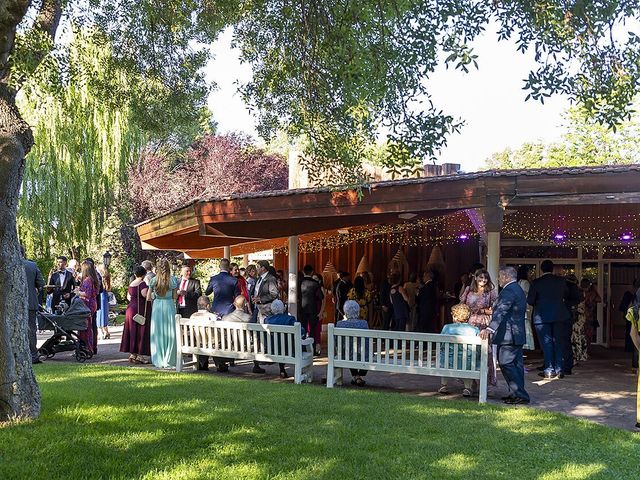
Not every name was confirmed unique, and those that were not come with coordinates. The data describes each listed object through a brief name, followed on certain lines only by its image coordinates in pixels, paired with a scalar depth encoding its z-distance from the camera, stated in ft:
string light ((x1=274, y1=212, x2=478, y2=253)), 48.32
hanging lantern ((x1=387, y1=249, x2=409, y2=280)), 53.93
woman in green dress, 34.78
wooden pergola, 28.12
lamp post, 65.26
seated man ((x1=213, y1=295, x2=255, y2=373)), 32.91
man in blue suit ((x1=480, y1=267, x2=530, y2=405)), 25.53
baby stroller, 36.58
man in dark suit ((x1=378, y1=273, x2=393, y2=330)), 47.78
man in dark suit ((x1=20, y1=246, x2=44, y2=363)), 33.55
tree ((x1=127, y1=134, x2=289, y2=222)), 100.07
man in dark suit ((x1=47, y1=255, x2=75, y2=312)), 44.42
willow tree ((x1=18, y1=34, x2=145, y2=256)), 73.05
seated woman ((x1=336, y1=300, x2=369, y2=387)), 29.27
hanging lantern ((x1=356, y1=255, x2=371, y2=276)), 54.08
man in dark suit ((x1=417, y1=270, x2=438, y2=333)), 41.63
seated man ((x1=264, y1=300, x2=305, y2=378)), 31.32
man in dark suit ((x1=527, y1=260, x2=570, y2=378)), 32.24
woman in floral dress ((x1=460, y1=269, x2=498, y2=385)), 29.04
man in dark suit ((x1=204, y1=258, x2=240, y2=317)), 35.53
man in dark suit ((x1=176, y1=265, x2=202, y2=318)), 41.09
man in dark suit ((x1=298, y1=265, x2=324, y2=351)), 39.78
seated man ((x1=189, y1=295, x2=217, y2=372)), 34.27
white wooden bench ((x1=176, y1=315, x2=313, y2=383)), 29.76
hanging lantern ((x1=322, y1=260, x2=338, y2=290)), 56.18
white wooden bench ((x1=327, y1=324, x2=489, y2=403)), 25.73
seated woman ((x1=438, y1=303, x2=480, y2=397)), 26.58
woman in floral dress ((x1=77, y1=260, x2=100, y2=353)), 40.88
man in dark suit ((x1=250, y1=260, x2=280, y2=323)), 35.14
